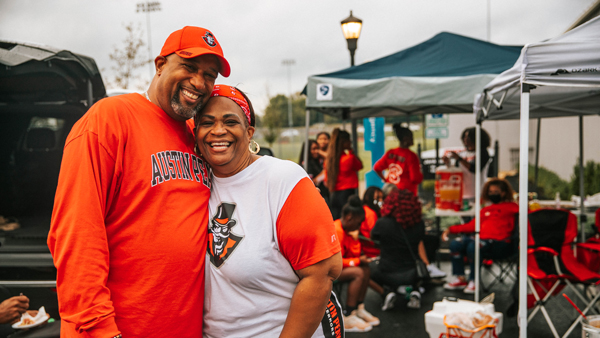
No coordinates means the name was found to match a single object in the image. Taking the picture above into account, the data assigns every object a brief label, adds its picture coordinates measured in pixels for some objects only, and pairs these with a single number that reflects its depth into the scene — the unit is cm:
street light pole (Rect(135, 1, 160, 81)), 2323
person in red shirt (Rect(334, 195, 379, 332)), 500
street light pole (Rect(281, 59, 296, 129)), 4186
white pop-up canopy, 324
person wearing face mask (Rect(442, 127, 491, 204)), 655
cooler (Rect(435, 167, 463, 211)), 636
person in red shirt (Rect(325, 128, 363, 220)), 724
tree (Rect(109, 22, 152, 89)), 1748
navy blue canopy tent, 573
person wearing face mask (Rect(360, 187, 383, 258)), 620
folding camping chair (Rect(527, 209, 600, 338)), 459
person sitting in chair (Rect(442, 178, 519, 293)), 579
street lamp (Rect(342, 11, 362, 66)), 866
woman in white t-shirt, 178
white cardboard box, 414
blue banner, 1002
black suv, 339
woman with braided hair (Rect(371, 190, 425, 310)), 550
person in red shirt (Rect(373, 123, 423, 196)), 729
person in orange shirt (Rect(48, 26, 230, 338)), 156
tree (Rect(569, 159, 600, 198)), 1134
